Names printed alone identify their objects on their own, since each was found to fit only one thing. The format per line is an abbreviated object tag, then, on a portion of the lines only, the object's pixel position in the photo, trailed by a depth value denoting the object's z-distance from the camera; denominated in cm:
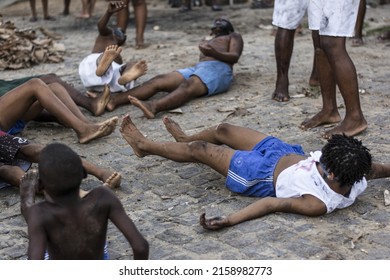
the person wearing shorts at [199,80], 596
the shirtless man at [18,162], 426
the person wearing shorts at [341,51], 492
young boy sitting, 288
